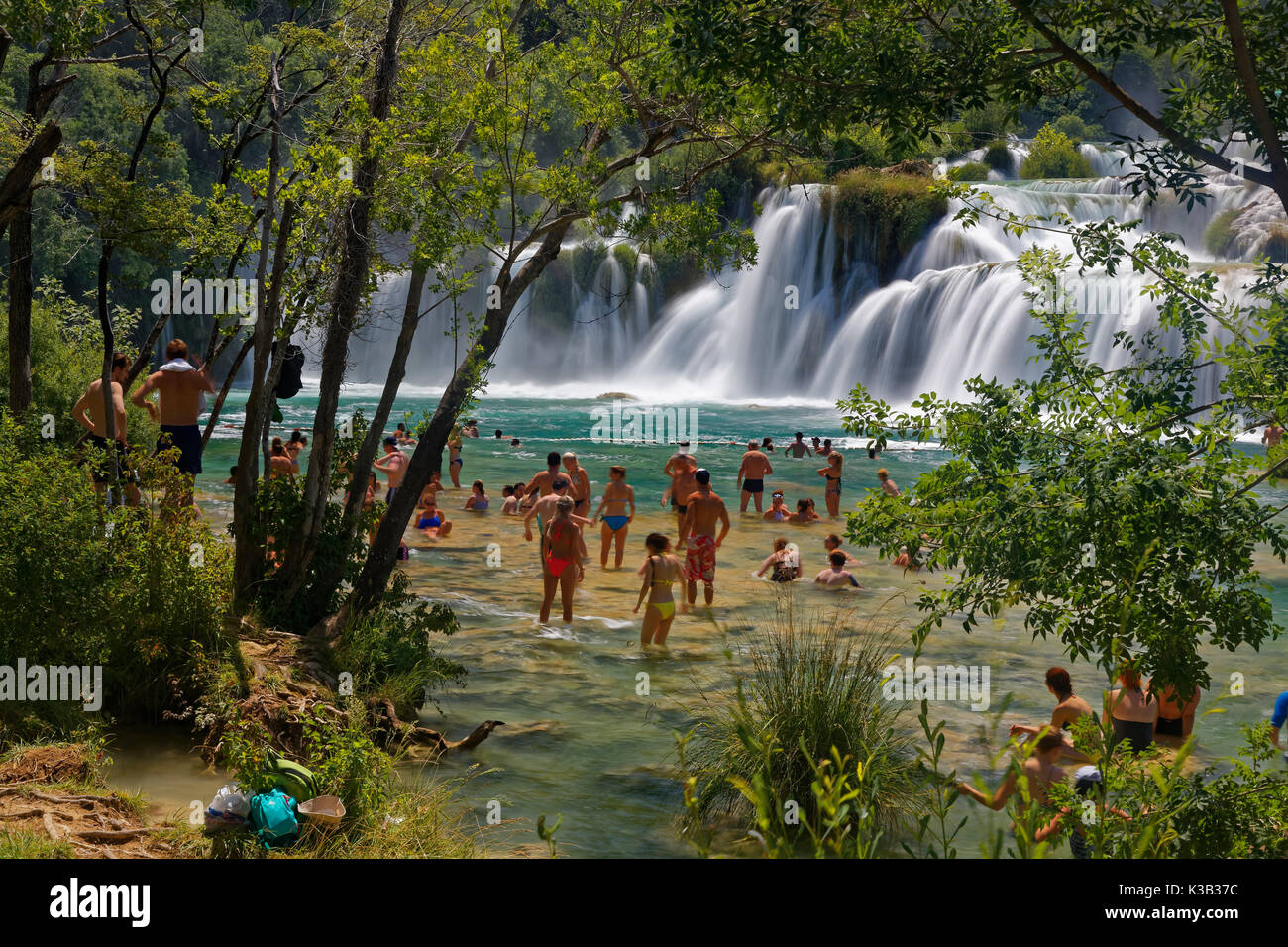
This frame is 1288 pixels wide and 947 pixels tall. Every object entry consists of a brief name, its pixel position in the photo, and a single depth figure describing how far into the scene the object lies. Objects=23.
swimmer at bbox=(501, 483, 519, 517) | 19.52
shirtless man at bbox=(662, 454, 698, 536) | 15.83
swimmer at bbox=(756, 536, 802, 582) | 14.13
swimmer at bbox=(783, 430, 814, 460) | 24.19
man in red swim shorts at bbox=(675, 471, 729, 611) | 12.48
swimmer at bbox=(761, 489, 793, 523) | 19.20
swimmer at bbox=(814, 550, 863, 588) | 14.09
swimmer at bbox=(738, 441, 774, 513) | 18.92
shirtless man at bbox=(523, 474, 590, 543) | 12.57
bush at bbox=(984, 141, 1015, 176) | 41.94
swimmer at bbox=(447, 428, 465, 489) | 21.94
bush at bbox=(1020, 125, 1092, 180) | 40.00
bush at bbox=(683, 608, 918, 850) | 6.69
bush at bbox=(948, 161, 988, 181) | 40.59
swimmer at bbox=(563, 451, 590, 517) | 15.77
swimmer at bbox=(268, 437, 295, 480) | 14.40
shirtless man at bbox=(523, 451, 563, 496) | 14.15
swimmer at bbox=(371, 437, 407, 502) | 15.02
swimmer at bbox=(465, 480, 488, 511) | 19.88
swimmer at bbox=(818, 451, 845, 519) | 19.19
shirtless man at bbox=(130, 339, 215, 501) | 9.89
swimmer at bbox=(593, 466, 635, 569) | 14.95
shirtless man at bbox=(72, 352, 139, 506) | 10.27
